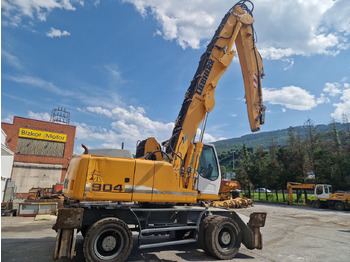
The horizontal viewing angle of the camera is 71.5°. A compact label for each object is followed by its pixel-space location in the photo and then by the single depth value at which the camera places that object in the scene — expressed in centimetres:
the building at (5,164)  1830
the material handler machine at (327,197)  2422
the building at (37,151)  3086
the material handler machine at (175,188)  571
